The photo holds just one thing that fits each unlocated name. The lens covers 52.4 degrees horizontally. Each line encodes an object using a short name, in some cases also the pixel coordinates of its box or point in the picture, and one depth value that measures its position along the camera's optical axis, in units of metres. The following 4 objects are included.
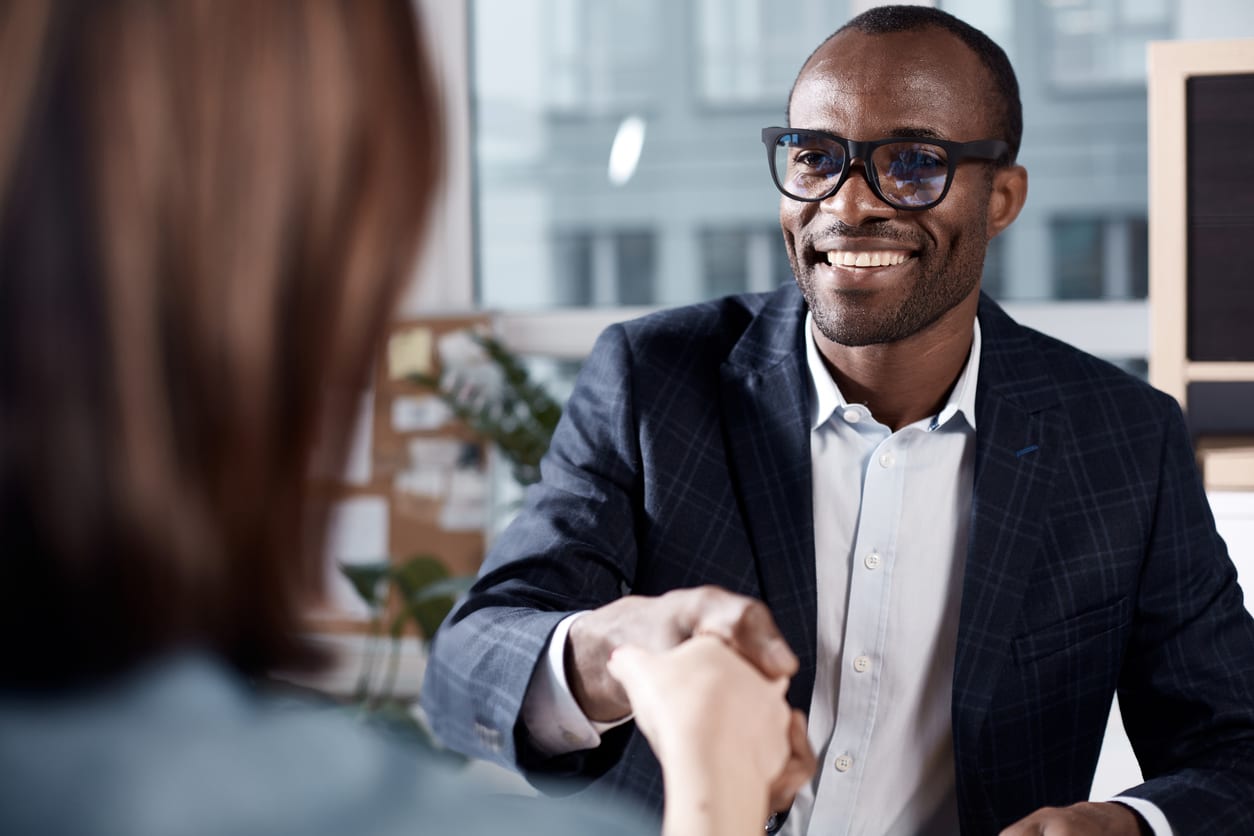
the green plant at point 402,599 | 2.20
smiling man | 1.33
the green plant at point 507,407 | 2.52
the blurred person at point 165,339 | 0.42
